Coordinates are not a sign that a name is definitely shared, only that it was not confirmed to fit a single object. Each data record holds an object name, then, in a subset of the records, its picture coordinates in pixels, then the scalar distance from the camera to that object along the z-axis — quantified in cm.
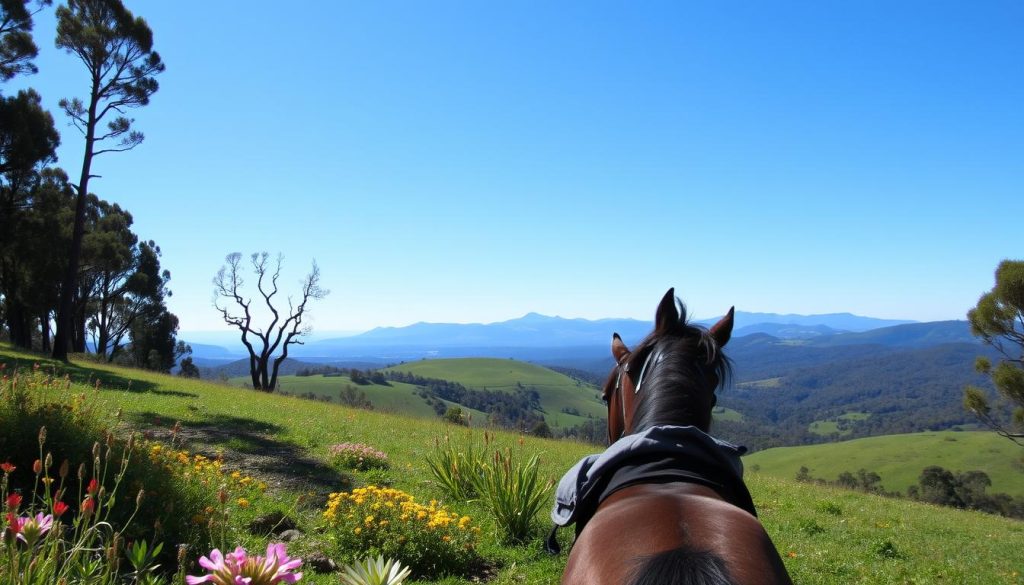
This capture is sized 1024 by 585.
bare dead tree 3219
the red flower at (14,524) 163
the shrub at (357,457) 920
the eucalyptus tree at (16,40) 1678
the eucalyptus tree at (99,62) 1906
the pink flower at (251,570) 145
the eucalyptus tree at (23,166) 1864
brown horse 177
